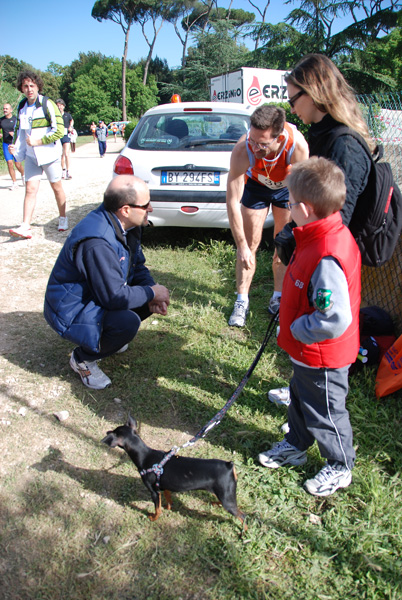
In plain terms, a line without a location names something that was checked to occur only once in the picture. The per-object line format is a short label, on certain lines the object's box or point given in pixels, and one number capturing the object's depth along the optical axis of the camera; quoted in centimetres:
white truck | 1895
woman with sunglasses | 191
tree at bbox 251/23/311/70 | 2541
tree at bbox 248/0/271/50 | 2795
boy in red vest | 167
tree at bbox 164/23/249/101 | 3756
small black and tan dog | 175
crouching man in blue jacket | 251
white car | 482
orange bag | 256
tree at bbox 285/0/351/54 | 2369
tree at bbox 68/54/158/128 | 5372
